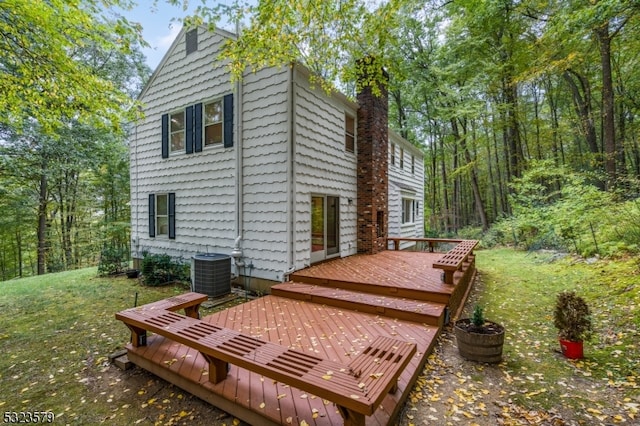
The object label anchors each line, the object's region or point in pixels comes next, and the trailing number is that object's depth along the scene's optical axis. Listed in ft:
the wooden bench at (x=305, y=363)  6.54
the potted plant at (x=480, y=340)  11.03
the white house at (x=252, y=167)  20.40
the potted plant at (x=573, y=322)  10.99
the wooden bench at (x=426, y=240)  29.89
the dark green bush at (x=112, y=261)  29.25
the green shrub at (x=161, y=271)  24.53
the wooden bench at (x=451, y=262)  15.96
